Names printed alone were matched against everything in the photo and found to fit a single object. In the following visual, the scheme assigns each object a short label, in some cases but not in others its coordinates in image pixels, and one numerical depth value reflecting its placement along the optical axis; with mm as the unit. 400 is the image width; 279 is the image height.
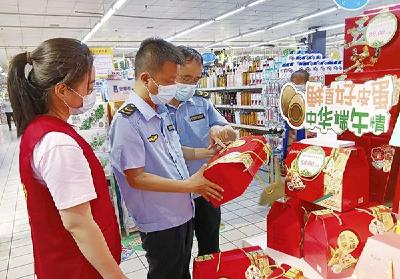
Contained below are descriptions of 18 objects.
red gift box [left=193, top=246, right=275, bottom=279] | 1155
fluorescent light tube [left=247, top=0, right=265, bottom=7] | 11017
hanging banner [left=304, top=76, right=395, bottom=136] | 1118
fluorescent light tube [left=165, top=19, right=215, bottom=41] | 13887
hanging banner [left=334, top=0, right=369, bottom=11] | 4520
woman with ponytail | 1066
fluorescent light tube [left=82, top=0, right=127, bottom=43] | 9698
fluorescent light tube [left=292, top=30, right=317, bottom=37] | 17670
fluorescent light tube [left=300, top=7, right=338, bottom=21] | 12641
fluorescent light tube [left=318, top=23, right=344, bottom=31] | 16838
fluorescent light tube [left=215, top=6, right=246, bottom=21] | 11527
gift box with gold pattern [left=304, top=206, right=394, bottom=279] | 1098
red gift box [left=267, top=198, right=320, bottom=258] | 1282
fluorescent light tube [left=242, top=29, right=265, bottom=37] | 17094
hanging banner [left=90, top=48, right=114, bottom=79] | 7532
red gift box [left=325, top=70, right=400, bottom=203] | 1223
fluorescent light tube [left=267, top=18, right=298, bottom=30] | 14580
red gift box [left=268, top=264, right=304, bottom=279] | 1112
